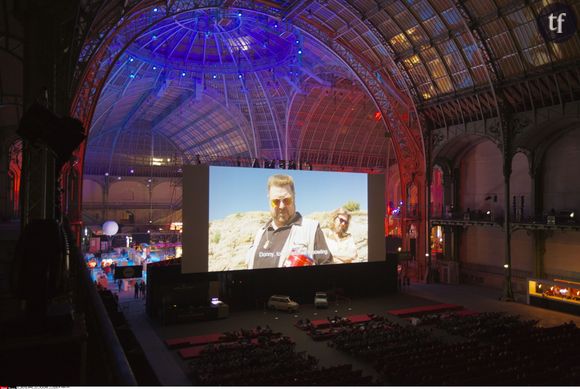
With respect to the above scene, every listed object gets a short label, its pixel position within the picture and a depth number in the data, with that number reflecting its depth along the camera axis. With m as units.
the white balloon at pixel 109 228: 45.19
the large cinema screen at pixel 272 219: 26.25
